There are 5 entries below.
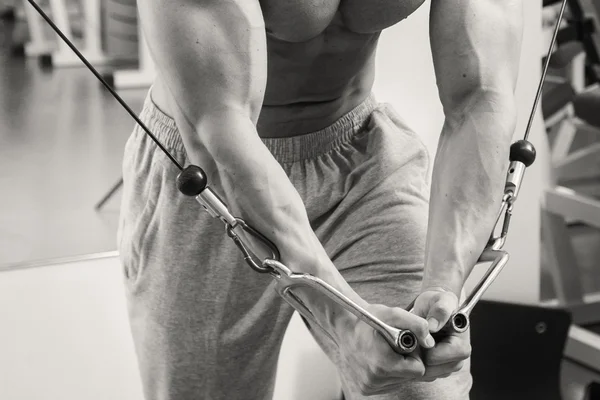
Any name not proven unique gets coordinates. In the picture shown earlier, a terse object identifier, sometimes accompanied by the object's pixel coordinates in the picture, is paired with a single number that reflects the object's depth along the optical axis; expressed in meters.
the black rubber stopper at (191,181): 1.70
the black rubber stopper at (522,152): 1.88
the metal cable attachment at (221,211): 1.70
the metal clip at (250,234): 1.74
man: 1.75
